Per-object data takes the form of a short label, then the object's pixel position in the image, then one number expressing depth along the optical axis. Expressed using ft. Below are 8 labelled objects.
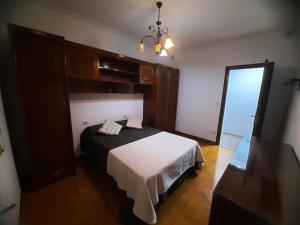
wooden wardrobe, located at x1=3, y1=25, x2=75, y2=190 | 5.16
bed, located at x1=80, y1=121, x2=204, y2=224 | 4.50
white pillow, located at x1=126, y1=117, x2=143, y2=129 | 9.54
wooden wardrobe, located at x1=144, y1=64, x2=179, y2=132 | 10.97
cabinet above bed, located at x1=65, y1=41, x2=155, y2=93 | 6.92
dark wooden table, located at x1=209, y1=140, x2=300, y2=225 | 2.43
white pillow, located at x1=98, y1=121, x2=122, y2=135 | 8.07
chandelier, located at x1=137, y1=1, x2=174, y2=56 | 5.65
